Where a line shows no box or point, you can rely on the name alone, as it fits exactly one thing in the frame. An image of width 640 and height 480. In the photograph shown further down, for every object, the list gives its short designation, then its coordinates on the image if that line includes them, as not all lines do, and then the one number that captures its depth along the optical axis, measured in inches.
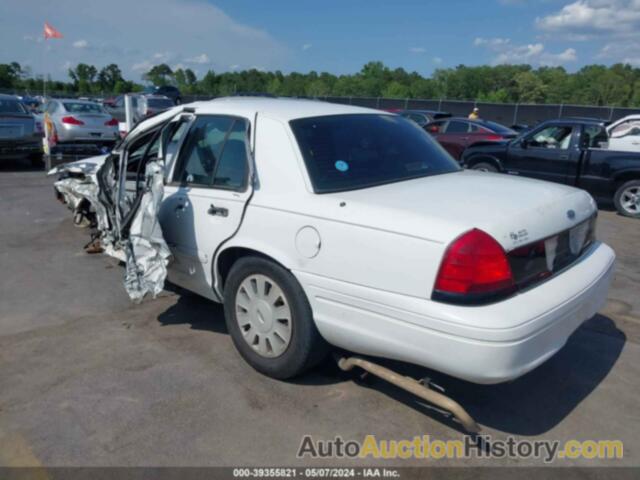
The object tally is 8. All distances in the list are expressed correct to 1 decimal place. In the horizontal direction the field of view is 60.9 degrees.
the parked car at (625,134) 381.7
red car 534.9
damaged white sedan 103.0
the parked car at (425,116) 665.6
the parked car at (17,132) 454.3
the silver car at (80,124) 515.8
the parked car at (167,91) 1348.4
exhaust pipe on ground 105.9
